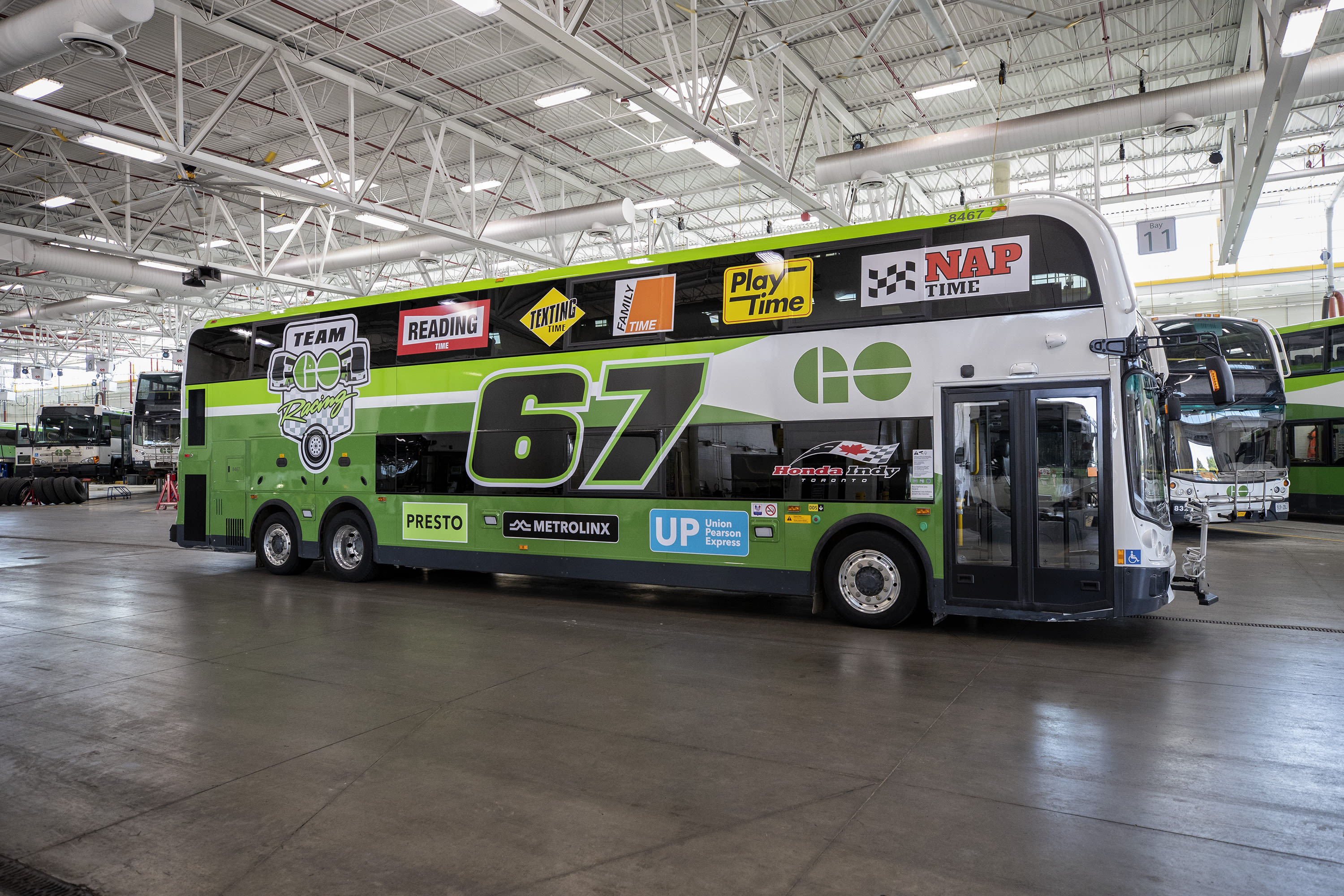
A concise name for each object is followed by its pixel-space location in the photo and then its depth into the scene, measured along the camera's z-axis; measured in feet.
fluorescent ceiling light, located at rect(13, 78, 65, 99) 43.37
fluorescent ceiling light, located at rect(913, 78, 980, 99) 45.70
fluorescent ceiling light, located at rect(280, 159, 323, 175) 62.44
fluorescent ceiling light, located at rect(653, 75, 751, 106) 48.78
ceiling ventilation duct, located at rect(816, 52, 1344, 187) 41.70
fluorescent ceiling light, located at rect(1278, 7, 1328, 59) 28.68
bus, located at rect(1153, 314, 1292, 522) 50.60
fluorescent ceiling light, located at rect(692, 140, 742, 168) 44.57
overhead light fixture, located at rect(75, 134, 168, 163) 43.91
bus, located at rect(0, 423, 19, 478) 140.42
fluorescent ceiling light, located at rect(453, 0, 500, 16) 29.81
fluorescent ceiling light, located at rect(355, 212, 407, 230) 58.54
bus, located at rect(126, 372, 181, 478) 107.76
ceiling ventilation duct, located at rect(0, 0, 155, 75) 32.45
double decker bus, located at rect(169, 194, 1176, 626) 22.11
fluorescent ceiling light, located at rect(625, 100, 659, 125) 51.83
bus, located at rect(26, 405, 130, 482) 119.85
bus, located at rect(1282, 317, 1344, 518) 57.00
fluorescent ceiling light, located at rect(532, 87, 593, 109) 46.85
